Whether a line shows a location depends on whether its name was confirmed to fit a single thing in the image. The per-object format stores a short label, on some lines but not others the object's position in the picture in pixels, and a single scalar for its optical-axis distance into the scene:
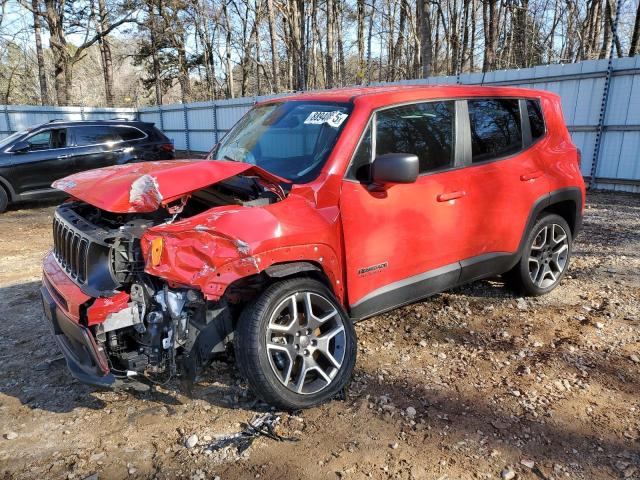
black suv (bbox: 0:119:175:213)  9.24
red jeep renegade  2.60
